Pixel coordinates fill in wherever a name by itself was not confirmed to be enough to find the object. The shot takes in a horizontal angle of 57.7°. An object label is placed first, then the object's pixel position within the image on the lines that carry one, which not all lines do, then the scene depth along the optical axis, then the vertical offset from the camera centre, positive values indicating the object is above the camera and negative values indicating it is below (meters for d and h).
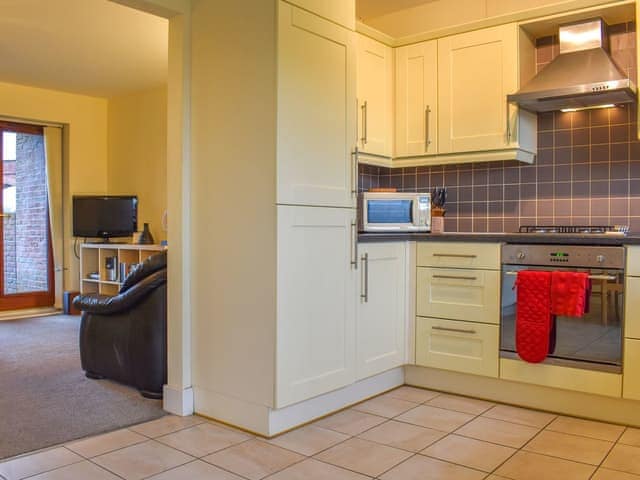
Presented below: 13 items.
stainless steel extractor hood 3.16 +0.86
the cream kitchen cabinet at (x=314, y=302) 2.67 -0.36
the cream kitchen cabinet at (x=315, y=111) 2.65 +0.58
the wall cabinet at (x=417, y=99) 3.84 +0.88
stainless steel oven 2.87 -0.39
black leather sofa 3.17 -0.57
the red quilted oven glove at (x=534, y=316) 3.02 -0.45
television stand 6.07 -0.33
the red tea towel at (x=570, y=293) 2.90 -0.32
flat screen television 6.52 +0.16
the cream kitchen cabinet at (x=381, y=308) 3.19 -0.45
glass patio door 6.43 +0.08
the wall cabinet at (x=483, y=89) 3.53 +0.88
